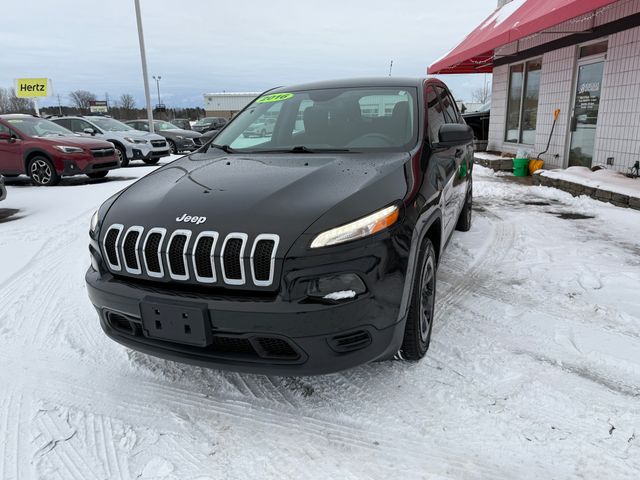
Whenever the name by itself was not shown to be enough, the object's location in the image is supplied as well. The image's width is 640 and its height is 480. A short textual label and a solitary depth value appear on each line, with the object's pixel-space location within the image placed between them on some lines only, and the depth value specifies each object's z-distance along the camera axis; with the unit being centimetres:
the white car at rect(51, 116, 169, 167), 1304
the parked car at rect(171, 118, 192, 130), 2998
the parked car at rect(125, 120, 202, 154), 1798
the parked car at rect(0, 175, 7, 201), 677
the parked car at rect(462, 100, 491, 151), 1633
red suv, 971
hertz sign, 2144
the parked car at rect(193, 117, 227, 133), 2926
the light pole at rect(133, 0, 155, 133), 2094
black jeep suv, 205
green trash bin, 1074
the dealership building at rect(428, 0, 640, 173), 795
